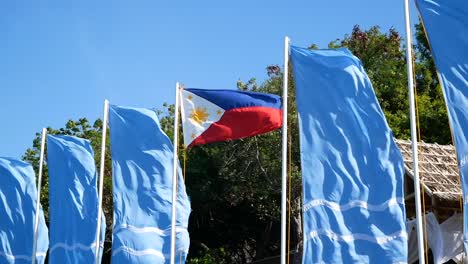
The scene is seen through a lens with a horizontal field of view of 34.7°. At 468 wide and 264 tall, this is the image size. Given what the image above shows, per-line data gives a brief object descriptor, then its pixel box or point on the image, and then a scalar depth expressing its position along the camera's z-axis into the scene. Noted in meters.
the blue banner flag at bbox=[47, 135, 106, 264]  18.14
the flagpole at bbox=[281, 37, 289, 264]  13.63
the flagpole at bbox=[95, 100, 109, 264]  17.78
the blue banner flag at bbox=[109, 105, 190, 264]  16.28
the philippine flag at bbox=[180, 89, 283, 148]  15.80
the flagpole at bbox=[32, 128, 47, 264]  19.45
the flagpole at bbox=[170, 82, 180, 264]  15.71
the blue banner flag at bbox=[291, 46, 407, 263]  12.17
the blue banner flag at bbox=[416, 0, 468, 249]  11.47
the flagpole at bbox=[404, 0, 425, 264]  11.85
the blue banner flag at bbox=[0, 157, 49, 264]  19.89
